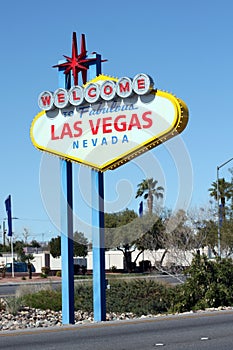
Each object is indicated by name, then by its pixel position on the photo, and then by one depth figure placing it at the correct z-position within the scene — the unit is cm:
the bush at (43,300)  2527
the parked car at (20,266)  8212
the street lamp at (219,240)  4002
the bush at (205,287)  2277
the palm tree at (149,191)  7456
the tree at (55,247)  7819
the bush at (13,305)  2247
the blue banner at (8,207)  5582
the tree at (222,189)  5728
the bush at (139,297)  2519
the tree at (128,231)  5474
